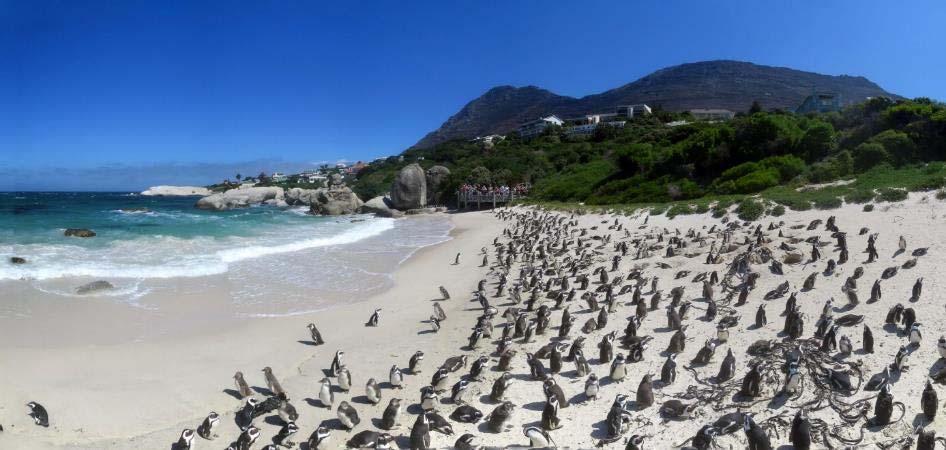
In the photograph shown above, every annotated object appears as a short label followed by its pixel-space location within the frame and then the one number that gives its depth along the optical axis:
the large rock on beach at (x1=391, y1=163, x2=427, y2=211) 52.28
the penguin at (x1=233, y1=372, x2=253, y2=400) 7.90
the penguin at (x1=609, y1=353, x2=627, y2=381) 7.82
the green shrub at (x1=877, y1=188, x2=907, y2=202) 17.66
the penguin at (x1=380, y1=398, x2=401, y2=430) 6.96
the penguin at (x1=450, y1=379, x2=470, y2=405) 7.61
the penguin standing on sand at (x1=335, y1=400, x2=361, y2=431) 6.93
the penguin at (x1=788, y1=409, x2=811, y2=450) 5.60
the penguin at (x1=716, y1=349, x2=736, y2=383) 7.28
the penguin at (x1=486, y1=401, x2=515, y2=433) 6.76
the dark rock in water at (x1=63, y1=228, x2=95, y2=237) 28.50
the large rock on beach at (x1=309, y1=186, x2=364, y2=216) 54.84
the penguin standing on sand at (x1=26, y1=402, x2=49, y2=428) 6.95
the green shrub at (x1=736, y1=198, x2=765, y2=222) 19.98
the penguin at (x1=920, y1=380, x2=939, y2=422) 5.83
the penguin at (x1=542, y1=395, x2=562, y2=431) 6.67
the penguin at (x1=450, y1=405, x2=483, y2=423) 7.05
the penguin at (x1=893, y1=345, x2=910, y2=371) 6.89
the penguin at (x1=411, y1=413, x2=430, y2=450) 6.21
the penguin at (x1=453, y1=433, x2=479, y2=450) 6.16
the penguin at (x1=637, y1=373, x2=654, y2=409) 6.91
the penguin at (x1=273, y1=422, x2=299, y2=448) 6.41
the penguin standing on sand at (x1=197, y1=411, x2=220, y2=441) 6.69
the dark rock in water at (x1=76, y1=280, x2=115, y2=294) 14.33
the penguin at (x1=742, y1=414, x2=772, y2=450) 5.59
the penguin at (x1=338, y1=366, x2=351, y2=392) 8.01
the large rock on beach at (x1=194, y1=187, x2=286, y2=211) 70.62
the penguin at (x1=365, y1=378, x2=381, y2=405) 7.69
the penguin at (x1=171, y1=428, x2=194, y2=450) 6.28
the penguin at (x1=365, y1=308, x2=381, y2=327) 11.86
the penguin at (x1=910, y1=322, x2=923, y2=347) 7.53
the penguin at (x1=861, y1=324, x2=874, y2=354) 7.53
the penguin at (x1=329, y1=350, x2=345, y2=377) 8.70
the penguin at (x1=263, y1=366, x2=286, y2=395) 7.96
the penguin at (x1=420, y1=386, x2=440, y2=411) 7.27
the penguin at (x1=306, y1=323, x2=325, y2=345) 10.46
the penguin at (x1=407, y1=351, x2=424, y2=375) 8.80
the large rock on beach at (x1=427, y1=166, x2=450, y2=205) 58.41
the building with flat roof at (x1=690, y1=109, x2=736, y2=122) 94.59
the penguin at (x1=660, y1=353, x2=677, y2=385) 7.51
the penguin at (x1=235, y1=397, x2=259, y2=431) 6.96
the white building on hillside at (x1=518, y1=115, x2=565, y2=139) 109.12
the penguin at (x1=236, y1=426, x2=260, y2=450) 6.25
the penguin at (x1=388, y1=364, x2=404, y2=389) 8.16
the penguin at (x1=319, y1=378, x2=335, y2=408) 7.50
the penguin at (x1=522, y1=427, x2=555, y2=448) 6.23
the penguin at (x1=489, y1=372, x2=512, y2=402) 7.52
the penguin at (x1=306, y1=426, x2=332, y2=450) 6.24
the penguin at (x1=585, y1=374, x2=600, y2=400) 7.32
